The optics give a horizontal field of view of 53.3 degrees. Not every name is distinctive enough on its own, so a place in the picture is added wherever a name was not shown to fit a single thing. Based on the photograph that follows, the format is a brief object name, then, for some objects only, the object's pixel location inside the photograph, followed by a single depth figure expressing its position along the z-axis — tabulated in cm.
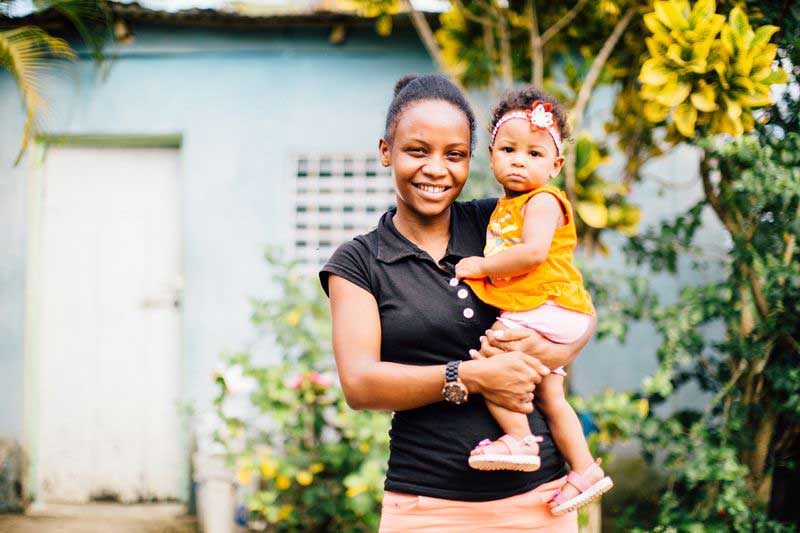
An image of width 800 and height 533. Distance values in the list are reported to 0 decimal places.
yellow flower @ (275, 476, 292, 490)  425
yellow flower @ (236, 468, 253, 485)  429
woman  187
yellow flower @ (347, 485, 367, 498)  397
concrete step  514
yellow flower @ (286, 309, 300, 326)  445
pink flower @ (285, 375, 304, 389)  440
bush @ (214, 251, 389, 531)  431
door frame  549
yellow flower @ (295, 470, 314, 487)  423
